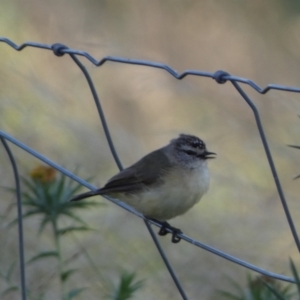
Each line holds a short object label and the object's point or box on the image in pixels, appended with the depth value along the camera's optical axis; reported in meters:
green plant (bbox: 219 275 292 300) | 4.64
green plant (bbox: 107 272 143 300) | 5.39
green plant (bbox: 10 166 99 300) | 5.77
